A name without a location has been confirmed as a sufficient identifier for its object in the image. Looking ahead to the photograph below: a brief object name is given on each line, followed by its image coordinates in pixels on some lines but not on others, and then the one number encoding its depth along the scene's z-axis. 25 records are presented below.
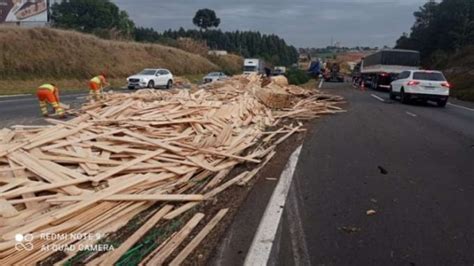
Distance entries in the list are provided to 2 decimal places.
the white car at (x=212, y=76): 45.56
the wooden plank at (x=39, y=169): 5.73
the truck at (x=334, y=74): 61.12
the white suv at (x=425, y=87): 22.66
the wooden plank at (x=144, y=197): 5.36
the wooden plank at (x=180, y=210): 5.36
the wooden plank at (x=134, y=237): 4.26
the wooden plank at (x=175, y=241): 4.28
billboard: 48.97
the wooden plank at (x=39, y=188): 5.40
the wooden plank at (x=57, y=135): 7.04
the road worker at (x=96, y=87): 18.26
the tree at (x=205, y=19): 134.62
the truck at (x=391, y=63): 36.50
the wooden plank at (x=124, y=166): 6.17
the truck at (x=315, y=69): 68.87
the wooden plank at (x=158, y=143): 7.58
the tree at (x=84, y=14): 99.50
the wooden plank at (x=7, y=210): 4.89
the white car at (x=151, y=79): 36.84
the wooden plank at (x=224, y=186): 6.28
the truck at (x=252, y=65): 64.56
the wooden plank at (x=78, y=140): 7.11
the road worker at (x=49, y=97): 15.33
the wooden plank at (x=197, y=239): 4.30
